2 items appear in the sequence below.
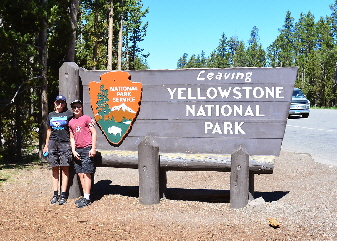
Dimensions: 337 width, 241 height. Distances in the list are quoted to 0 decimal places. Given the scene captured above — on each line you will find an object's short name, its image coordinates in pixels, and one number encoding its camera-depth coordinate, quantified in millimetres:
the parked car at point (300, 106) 21688
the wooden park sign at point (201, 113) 5172
